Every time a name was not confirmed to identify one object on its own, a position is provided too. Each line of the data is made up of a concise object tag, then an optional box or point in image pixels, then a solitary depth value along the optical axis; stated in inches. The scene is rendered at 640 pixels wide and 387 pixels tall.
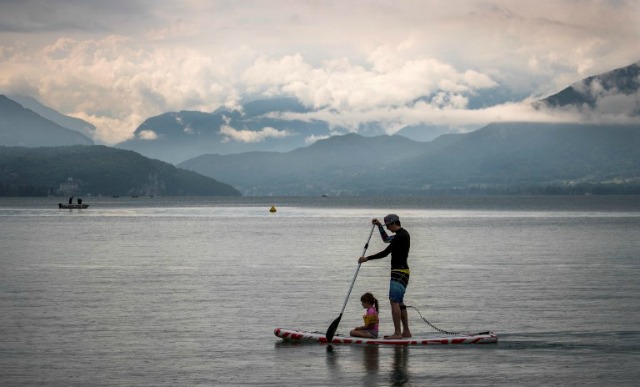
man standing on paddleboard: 1021.2
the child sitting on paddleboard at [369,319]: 1050.7
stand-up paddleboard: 1039.0
